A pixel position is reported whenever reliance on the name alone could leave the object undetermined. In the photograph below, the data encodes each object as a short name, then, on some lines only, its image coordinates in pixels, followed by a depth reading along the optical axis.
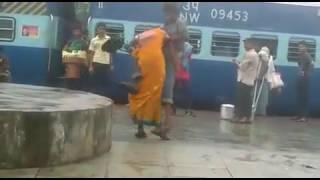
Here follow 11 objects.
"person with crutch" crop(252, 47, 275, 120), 14.46
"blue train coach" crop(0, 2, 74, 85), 16.19
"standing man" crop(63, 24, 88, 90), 15.09
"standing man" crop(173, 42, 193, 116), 14.24
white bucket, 13.95
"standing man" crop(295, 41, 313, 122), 15.23
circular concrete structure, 7.29
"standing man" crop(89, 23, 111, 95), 14.87
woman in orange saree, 9.50
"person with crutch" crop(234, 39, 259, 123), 13.41
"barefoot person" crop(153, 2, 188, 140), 9.63
